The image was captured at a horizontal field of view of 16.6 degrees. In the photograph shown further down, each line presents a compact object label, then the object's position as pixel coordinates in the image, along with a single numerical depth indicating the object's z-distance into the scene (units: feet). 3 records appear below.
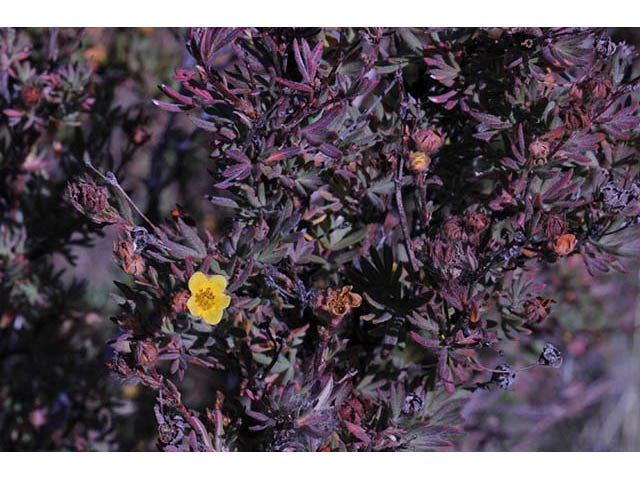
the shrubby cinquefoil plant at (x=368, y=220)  3.61
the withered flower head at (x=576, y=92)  3.61
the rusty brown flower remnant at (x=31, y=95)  4.08
